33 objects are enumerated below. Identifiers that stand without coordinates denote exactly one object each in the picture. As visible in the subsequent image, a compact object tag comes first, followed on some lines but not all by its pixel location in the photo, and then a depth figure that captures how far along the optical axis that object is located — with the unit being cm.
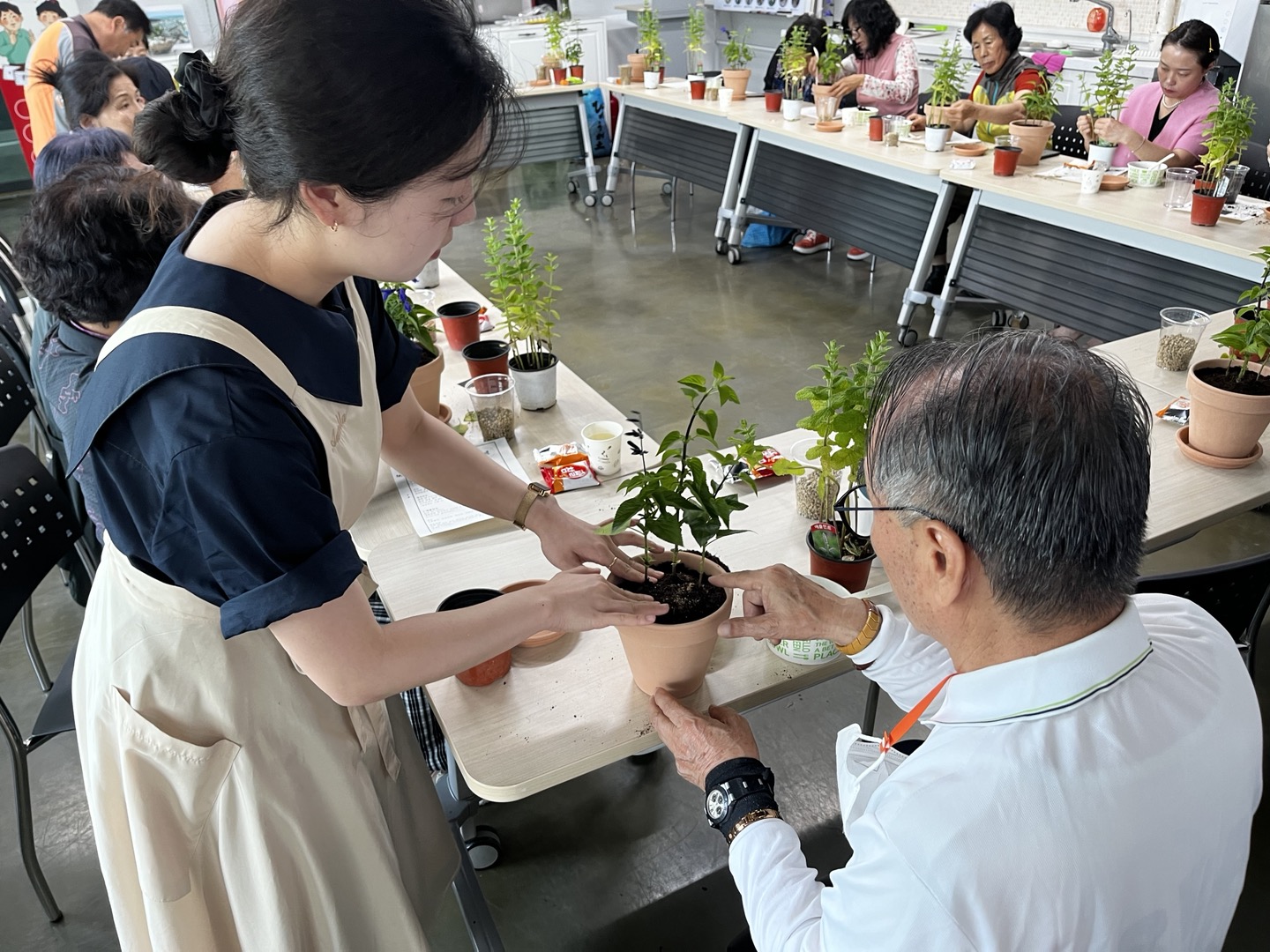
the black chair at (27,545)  164
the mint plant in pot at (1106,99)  372
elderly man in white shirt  78
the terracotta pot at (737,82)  587
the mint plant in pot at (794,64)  539
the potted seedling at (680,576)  119
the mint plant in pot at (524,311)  212
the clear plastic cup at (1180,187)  327
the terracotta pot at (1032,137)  399
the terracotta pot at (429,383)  200
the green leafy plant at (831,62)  536
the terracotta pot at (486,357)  216
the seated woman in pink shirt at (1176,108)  375
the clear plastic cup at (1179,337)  220
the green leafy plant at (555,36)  682
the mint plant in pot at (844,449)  138
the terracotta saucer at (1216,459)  181
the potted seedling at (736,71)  584
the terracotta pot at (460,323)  243
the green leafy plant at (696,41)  631
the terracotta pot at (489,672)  129
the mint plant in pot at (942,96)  434
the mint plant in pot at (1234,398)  173
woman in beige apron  90
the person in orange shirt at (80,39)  421
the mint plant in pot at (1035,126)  399
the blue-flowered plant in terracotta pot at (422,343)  201
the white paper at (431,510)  169
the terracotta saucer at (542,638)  137
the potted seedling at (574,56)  693
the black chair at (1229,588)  145
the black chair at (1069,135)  444
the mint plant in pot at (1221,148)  298
